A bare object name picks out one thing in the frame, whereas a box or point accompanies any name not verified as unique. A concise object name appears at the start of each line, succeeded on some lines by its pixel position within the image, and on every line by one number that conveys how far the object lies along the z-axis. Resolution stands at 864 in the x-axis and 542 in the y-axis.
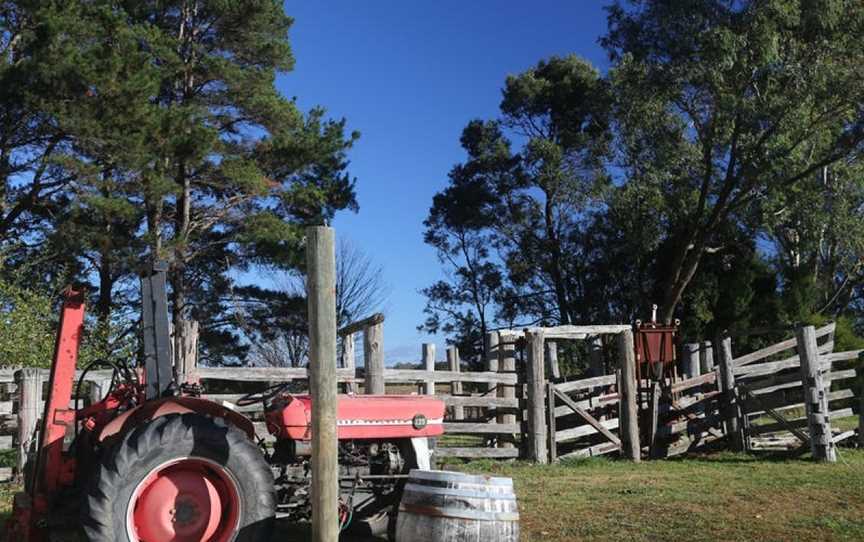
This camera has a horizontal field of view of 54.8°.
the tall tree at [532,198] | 28.44
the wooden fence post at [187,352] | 10.38
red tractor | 5.01
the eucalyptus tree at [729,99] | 20.75
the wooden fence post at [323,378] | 4.77
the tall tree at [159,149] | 17.45
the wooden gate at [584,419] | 12.09
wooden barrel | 5.20
